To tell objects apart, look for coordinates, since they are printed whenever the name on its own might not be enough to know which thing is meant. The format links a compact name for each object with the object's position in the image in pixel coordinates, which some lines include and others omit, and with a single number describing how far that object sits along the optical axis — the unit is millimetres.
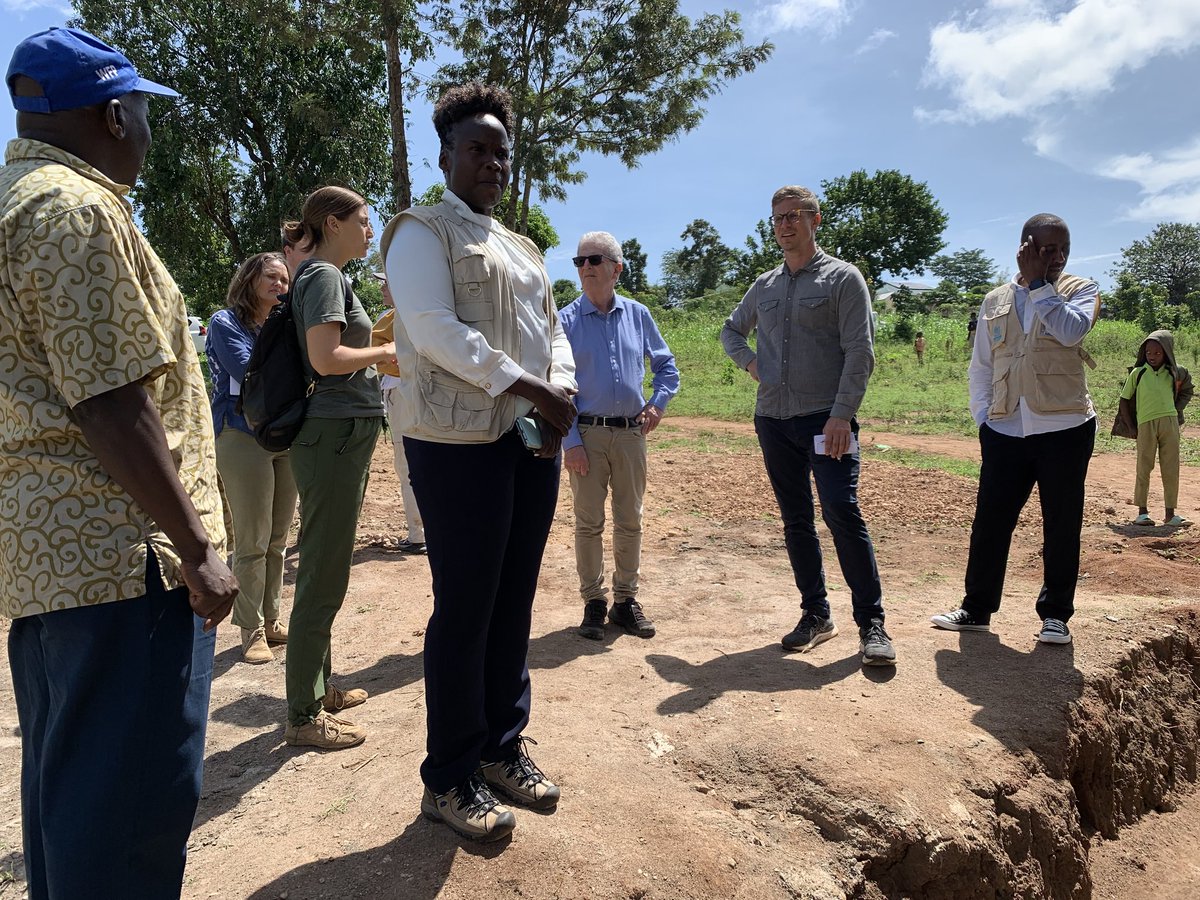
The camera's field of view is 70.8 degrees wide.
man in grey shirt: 3969
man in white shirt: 4098
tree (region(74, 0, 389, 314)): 13898
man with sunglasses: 4512
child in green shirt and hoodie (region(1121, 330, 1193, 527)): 7930
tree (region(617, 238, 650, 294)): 68812
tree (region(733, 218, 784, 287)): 50188
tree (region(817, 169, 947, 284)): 53406
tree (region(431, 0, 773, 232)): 13445
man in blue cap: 1567
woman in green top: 3000
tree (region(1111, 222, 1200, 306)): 59594
